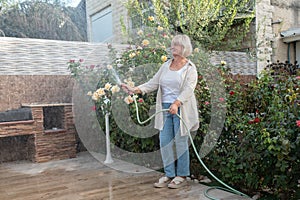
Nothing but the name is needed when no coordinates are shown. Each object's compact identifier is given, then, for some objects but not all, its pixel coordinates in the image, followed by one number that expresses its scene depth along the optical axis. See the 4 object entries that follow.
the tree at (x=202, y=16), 5.75
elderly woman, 2.75
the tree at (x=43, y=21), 9.11
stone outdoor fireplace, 3.82
